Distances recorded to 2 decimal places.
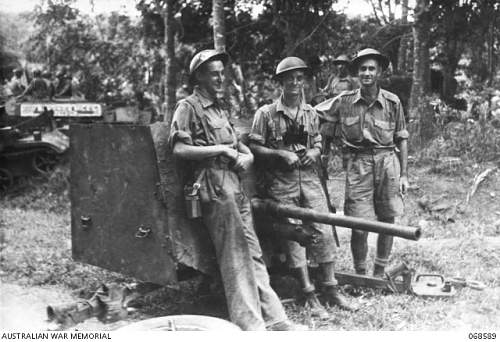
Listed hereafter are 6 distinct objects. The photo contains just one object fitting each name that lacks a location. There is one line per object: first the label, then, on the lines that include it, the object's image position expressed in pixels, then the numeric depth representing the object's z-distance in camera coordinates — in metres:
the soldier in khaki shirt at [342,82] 9.12
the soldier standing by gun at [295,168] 5.00
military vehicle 10.62
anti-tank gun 4.51
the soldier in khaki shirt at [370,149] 5.52
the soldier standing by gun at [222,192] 4.34
